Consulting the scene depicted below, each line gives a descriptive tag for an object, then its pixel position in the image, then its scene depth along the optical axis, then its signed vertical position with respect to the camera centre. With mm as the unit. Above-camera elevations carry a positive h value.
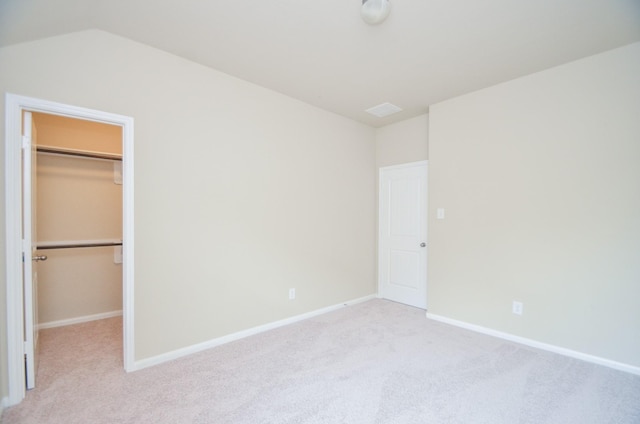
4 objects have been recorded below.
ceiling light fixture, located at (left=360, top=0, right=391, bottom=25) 1854 +1351
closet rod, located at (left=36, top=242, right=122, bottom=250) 3141 -407
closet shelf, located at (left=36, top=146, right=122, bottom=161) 3075 +672
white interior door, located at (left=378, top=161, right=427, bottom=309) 4000 -357
